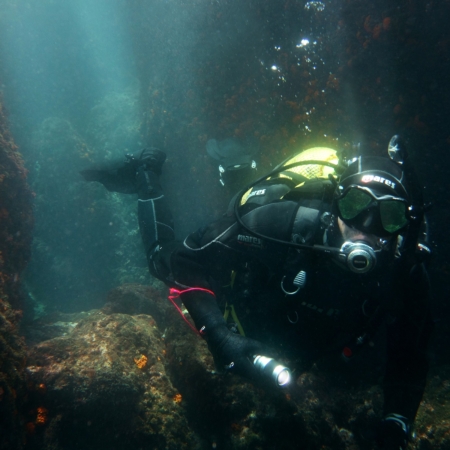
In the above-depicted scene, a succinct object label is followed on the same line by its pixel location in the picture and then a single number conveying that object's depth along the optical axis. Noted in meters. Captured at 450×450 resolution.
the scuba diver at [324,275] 2.29
